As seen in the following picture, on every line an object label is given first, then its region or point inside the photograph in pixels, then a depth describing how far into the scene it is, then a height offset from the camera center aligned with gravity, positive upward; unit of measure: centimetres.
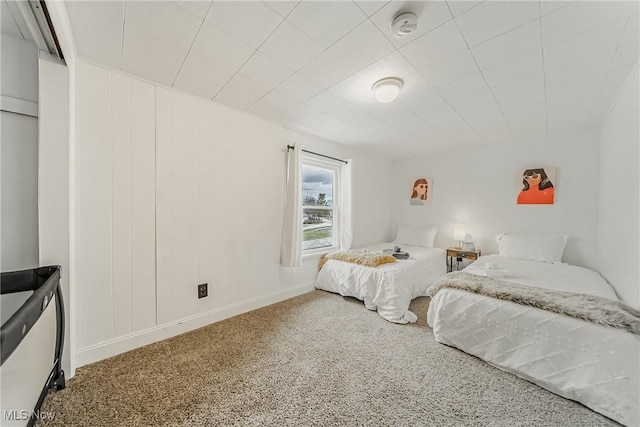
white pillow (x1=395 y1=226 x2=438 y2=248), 395 -43
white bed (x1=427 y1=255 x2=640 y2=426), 127 -85
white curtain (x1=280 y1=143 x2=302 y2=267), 283 -7
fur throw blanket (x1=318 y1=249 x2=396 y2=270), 278 -58
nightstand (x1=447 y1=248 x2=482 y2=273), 343 -62
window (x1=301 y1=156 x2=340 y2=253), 338 +9
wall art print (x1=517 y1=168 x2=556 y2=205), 313 +36
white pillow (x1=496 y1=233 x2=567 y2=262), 290 -44
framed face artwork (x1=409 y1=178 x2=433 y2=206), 421 +37
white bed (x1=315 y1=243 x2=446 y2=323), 242 -82
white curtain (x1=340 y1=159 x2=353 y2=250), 365 +3
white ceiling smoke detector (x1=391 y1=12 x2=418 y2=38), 122 +100
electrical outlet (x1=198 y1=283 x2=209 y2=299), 222 -76
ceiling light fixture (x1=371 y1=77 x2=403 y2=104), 184 +97
